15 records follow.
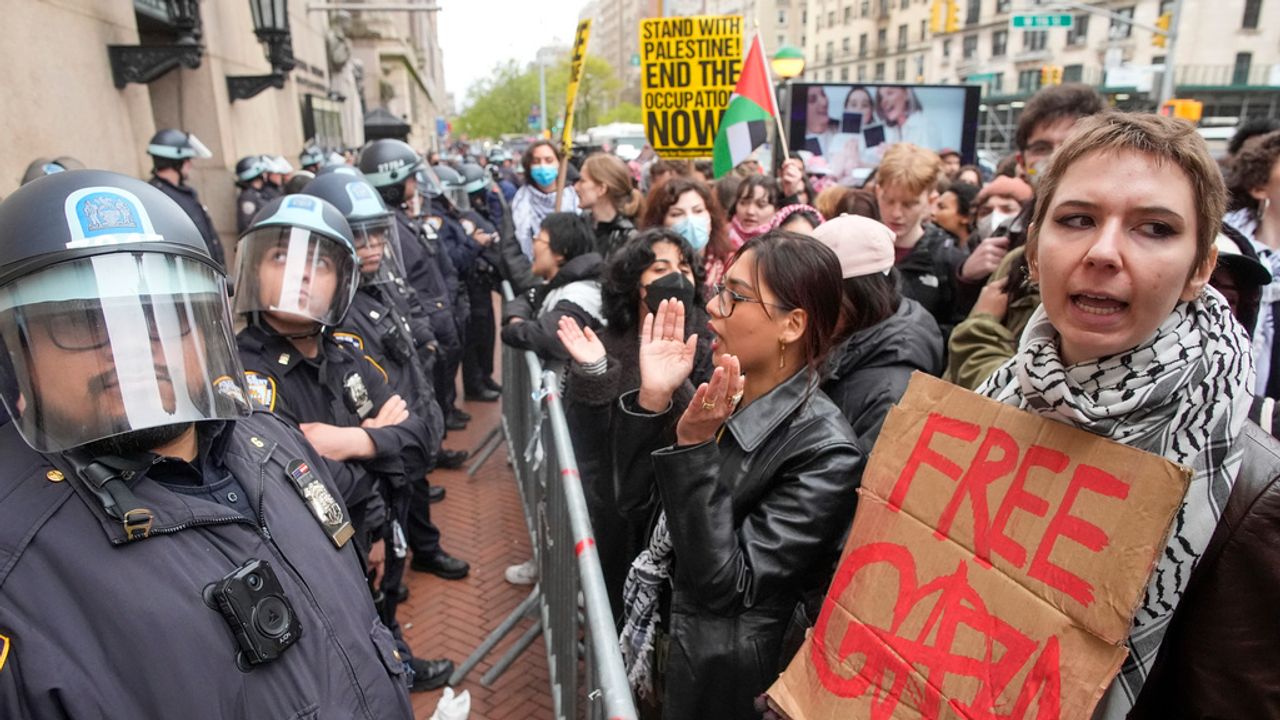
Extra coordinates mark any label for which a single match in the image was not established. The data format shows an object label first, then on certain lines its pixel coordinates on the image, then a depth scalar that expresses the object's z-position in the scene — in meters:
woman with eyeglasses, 1.76
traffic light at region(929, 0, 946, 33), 32.06
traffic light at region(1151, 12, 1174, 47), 22.71
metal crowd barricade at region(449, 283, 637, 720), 1.74
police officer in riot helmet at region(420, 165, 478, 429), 6.26
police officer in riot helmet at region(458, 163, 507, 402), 7.06
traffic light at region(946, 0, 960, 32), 25.58
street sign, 20.92
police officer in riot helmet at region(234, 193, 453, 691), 2.47
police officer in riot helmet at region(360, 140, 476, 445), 5.13
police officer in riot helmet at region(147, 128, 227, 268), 6.39
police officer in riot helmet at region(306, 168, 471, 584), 3.18
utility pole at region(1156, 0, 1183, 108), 20.53
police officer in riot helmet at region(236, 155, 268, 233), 8.19
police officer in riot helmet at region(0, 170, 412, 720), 1.14
